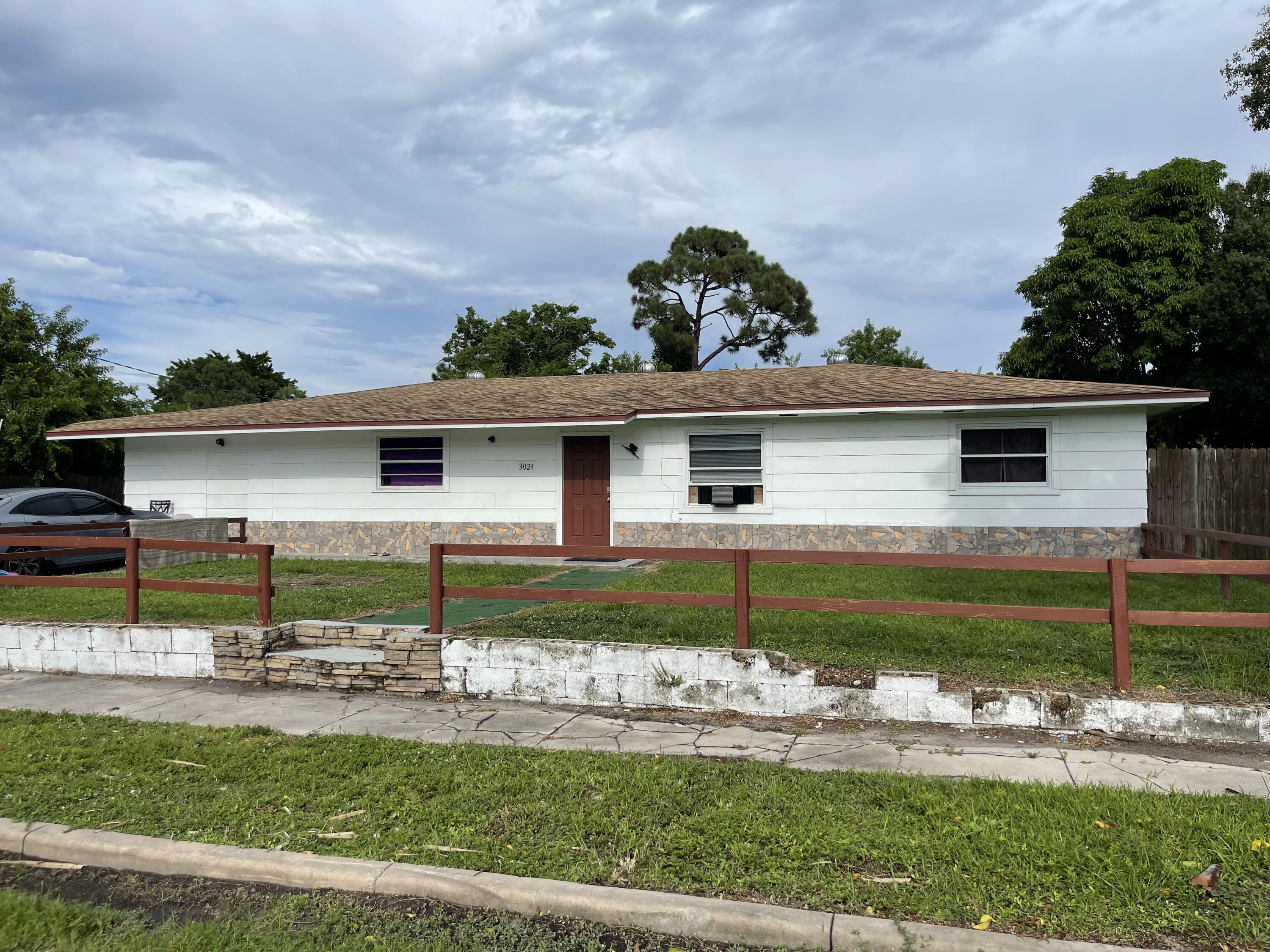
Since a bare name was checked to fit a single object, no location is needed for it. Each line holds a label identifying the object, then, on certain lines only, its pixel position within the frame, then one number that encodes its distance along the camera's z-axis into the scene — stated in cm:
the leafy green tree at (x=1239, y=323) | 1980
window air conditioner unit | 1435
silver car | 1229
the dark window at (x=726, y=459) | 1444
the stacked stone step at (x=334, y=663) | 620
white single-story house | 1300
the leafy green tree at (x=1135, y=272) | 2139
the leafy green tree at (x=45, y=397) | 1877
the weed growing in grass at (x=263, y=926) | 286
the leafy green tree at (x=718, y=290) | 3838
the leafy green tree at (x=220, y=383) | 5169
